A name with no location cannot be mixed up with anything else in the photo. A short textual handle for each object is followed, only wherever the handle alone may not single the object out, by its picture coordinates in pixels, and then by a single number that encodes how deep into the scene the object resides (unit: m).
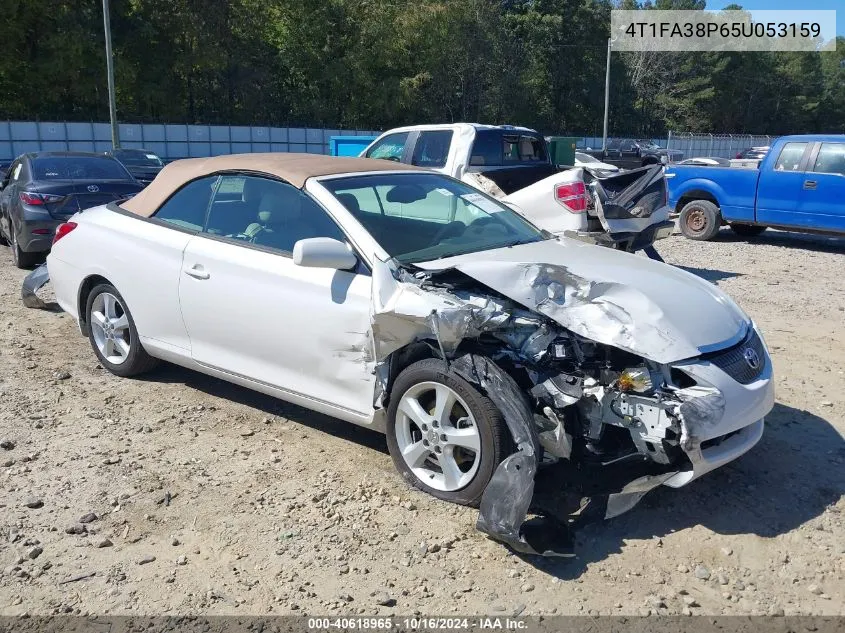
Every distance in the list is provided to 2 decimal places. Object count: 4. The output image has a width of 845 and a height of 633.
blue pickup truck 11.36
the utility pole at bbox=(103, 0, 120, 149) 25.02
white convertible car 3.44
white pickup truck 8.45
